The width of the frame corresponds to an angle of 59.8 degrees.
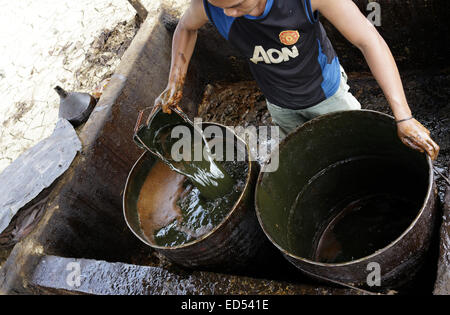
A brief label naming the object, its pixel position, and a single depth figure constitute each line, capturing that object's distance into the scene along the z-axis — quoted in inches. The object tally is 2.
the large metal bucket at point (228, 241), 92.7
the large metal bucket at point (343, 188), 75.7
